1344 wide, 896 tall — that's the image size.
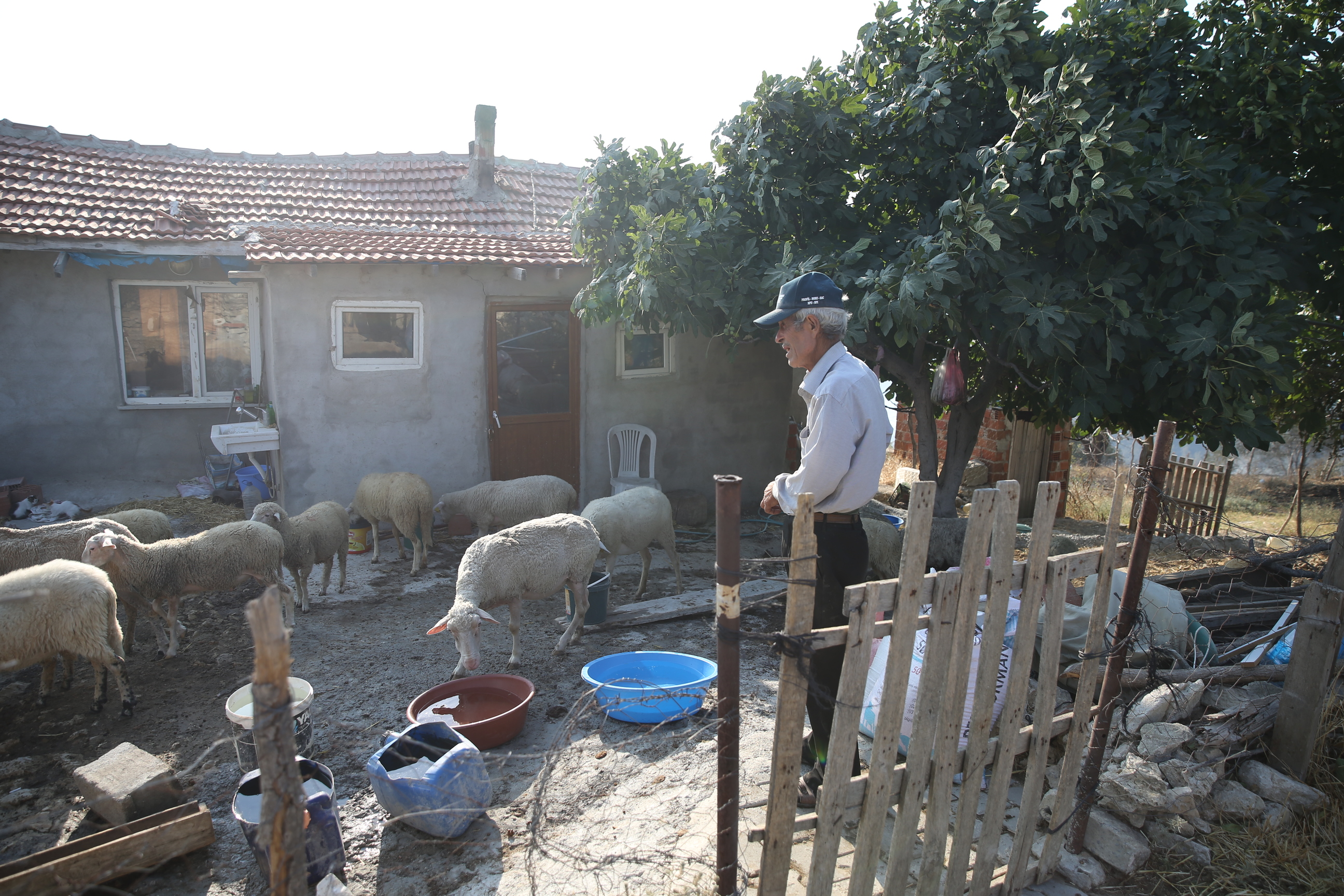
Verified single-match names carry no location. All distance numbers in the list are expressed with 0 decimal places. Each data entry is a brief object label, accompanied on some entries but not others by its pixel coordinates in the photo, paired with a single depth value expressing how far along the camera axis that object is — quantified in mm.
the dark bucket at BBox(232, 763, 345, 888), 3031
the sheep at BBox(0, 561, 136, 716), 4410
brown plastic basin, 4258
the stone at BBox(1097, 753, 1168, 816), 3383
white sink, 7738
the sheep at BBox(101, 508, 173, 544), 6477
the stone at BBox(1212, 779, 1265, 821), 3543
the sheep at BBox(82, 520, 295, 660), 5336
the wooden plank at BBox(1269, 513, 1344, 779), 3598
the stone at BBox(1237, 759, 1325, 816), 3543
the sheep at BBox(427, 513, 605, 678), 5367
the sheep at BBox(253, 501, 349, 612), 6430
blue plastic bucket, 8547
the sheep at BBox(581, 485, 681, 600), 6887
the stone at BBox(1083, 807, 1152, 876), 3275
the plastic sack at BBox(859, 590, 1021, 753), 3441
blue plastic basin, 4523
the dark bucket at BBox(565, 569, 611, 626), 6250
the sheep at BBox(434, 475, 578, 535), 7883
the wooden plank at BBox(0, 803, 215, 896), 2979
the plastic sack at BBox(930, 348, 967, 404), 6539
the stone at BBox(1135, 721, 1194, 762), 3633
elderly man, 3154
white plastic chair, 9812
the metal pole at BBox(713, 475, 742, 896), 2520
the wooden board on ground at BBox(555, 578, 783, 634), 6328
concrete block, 3516
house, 8227
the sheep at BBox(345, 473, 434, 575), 7688
